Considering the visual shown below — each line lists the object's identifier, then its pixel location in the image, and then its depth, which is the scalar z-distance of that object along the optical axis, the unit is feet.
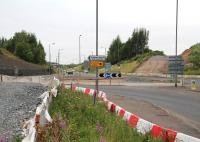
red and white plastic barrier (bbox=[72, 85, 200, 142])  18.97
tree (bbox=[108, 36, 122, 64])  339.98
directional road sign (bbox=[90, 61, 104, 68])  43.01
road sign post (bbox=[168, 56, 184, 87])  103.04
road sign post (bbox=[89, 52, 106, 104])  43.04
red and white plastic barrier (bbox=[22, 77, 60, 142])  14.30
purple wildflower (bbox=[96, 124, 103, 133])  22.21
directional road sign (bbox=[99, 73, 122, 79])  74.60
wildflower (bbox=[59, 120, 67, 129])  17.38
